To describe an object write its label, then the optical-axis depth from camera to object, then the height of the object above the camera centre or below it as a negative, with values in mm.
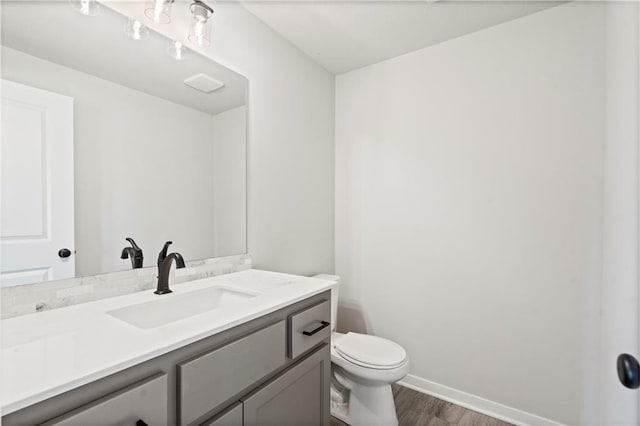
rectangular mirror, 961 +267
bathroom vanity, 596 -377
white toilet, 1541 -915
